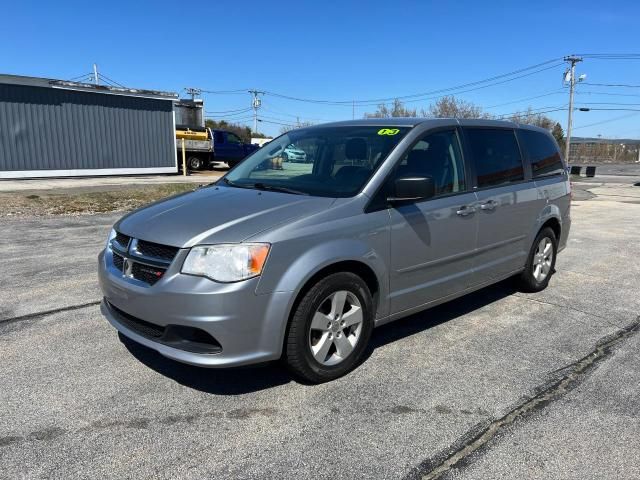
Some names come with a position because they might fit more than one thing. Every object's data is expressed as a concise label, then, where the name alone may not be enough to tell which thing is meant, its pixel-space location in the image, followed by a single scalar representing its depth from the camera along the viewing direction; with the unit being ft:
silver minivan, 10.23
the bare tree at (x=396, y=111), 181.47
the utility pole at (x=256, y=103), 255.29
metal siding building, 64.08
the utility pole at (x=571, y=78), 160.25
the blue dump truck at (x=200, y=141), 89.56
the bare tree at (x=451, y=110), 178.09
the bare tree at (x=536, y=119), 218.01
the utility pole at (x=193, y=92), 248.32
